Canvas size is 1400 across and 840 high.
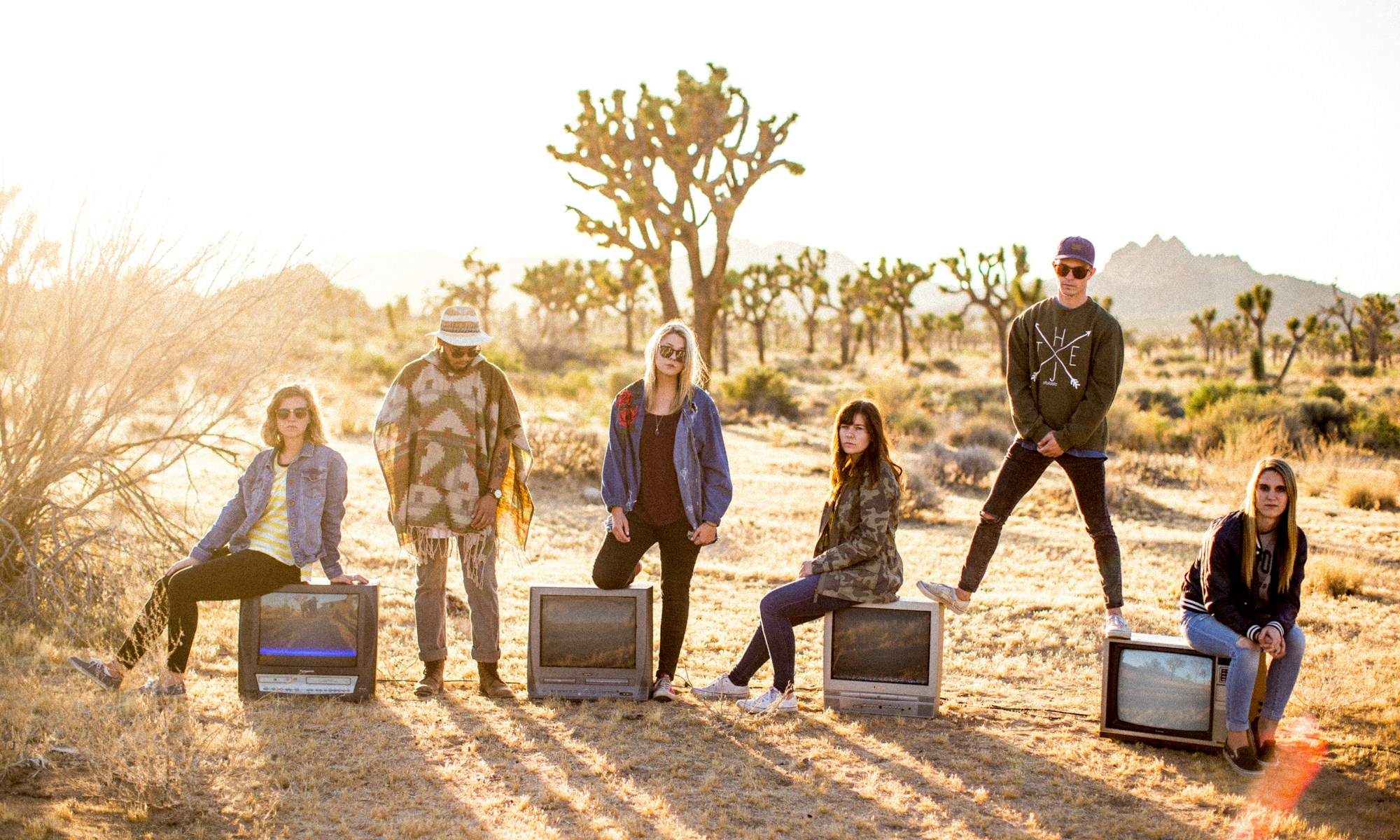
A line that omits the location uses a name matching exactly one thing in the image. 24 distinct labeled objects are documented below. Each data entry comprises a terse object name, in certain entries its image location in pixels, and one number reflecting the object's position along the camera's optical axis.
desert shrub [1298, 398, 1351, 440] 17.25
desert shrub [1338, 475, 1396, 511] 11.40
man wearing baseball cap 4.85
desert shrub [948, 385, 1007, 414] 23.22
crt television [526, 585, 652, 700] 4.89
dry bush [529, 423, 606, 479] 12.53
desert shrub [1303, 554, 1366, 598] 7.52
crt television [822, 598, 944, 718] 4.71
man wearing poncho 4.89
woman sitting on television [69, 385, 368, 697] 4.75
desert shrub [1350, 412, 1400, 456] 16.14
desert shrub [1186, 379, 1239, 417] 20.26
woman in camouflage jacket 4.67
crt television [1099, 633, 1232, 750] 4.34
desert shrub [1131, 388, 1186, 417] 22.83
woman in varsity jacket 4.22
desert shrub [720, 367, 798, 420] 22.67
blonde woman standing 4.82
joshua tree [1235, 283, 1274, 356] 35.59
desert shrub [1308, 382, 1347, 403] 22.31
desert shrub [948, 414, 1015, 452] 17.41
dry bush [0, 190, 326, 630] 5.67
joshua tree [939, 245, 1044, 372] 32.94
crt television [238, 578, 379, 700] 4.79
